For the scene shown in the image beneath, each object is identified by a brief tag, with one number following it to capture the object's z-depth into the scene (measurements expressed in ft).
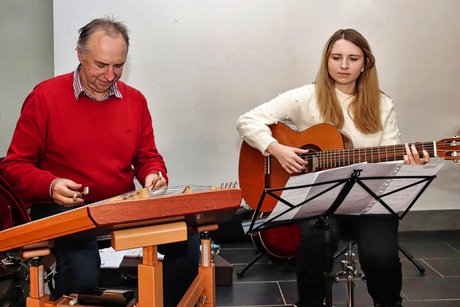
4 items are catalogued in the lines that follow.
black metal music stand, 5.40
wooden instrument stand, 3.76
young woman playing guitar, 6.64
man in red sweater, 6.06
